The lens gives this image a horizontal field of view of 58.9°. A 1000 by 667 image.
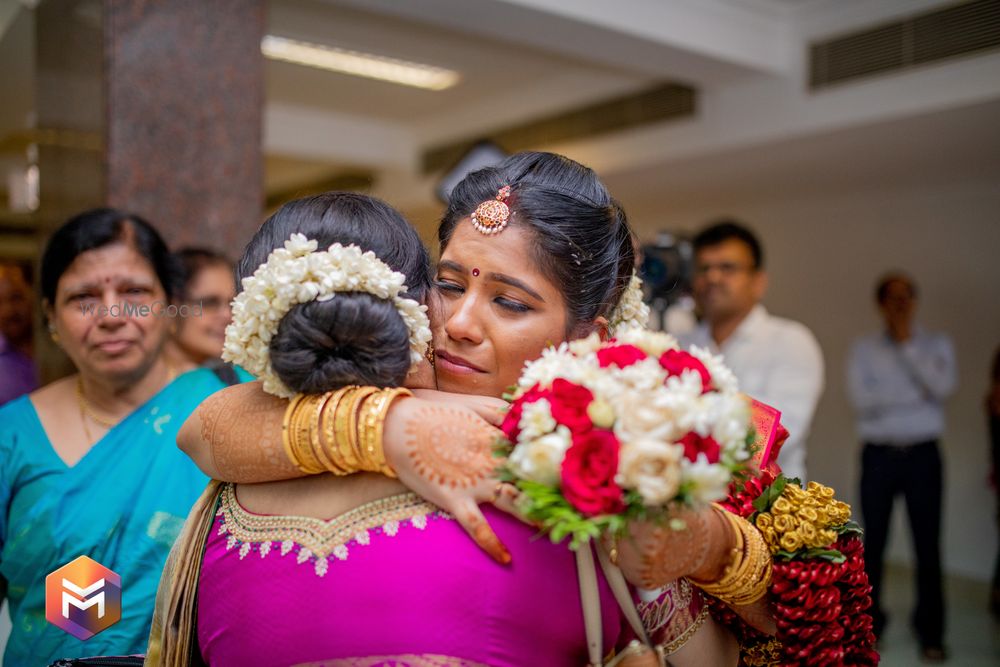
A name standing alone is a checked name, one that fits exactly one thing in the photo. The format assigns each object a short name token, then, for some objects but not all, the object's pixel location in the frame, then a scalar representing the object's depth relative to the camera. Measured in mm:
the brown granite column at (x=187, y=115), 3346
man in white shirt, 4176
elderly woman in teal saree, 2039
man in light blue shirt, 4938
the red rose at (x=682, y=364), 1063
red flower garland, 1277
